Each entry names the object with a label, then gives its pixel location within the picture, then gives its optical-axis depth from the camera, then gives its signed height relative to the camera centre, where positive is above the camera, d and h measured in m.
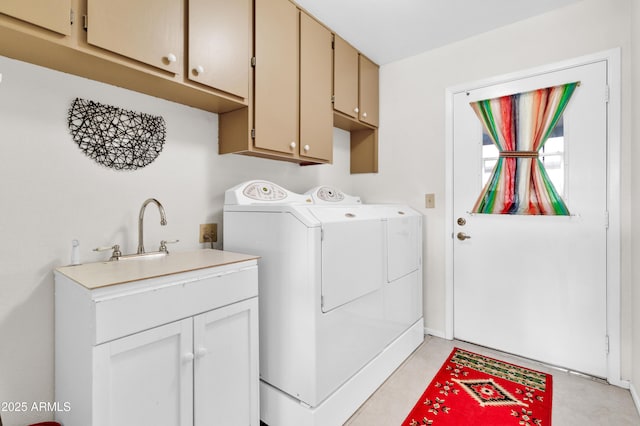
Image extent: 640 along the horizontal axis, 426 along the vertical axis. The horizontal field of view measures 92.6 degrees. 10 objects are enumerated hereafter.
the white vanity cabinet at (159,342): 1.03 -0.50
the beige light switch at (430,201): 2.69 +0.10
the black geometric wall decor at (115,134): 1.48 +0.41
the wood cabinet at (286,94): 1.86 +0.80
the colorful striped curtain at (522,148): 2.19 +0.48
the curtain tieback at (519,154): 2.25 +0.43
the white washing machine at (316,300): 1.51 -0.48
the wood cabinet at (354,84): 2.48 +1.13
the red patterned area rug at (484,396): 1.68 -1.13
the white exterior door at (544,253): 2.04 -0.31
